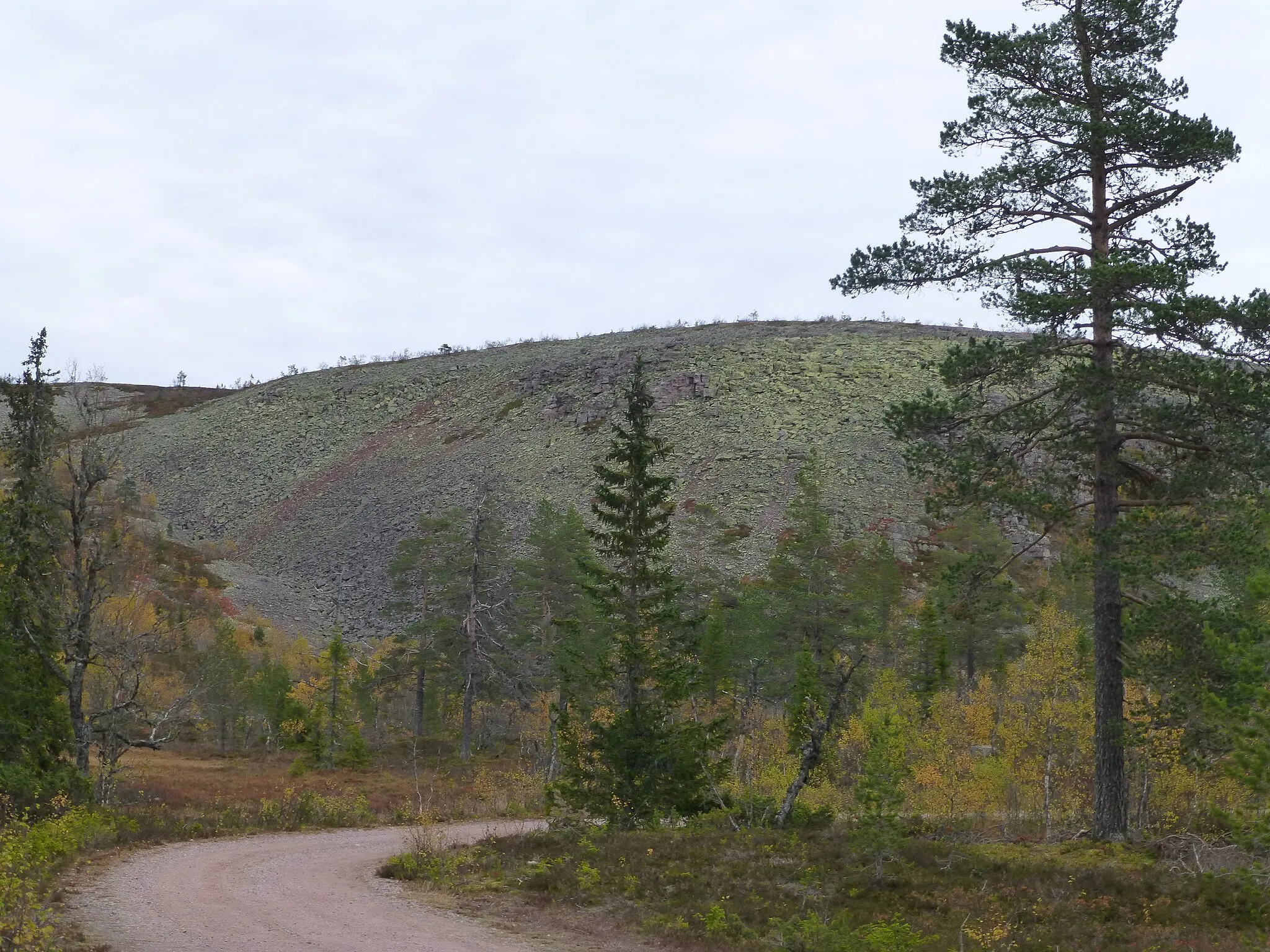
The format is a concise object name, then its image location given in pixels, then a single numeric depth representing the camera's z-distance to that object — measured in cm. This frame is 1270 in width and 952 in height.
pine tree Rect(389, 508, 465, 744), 4700
